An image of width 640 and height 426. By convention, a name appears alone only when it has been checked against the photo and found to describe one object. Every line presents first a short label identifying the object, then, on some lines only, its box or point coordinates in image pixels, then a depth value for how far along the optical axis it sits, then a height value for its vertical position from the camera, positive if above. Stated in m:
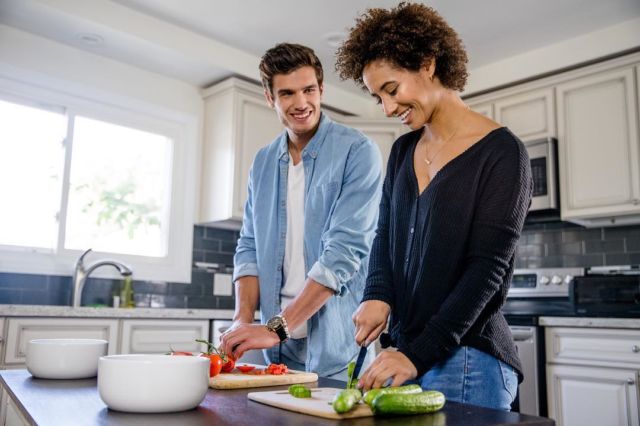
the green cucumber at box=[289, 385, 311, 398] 0.85 -0.15
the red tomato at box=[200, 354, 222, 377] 1.07 -0.14
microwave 3.69 +0.72
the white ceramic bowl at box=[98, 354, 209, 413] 0.76 -0.13
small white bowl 1.09 -0.14
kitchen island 0.71 -0.16
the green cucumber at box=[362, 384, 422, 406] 0.74 -0.13
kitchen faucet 3.13 +0.07
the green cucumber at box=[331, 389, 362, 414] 0.72 -0.14
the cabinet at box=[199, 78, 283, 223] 3.77 +0.94
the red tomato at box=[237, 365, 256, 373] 1.15 -0.16
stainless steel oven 3.19 -0.13
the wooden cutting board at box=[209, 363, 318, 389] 1.01 -0.16
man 1.37 +0.15
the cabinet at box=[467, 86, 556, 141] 3.80 +1.18
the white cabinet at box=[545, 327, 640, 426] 2.91 -0.41
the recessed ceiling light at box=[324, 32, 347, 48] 3.69 +1.55
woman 1.03 +0.13
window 3.28 +0.57
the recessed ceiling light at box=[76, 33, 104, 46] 3.29 +1.35
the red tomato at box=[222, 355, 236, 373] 1.15 -0.15
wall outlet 4.00 +0.01
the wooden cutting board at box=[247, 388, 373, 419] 0.74 -0.15
